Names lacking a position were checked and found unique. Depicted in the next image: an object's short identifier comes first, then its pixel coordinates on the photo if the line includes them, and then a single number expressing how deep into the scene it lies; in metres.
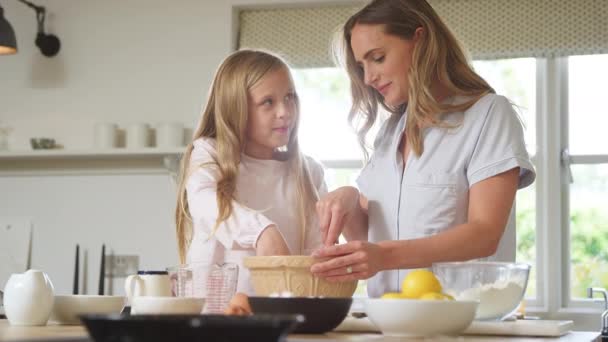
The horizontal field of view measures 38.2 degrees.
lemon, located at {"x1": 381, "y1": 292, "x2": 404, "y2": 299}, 1.28
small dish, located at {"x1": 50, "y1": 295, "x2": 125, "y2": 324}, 1.55
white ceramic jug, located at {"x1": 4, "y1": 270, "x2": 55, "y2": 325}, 1.51
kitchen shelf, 3.90
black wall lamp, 4.13
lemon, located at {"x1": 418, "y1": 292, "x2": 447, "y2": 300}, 1.24
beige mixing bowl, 1.43
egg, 1.28
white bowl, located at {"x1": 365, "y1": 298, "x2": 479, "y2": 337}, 1.21
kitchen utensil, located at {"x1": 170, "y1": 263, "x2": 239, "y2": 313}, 1.46
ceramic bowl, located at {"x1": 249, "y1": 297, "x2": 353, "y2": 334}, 1.30
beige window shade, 3.64
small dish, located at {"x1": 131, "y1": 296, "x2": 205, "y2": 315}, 1.36
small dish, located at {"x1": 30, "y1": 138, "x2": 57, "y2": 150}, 4.04
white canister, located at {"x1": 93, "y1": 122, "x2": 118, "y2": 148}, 3.94
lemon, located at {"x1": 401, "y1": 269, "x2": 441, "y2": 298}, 1.29
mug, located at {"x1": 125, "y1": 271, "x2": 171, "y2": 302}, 1.61
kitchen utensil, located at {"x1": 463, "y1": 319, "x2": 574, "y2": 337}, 1.38
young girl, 2.07
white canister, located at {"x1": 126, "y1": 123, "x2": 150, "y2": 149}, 3.92
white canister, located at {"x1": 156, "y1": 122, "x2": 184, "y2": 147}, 3.86
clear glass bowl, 1.39
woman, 1.72
